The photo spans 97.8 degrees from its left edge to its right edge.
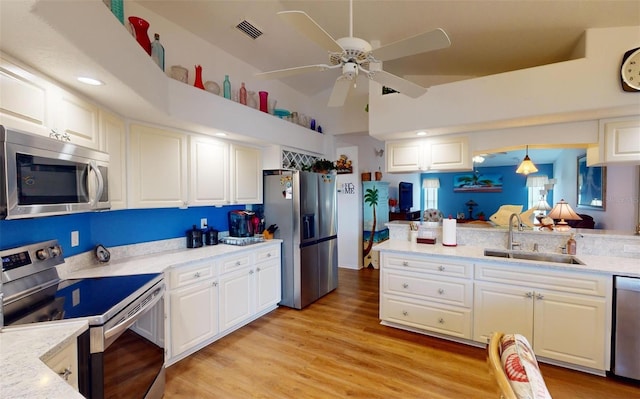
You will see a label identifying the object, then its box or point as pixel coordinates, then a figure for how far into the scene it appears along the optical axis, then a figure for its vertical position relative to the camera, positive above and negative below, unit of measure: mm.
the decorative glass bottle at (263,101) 3615 +1196
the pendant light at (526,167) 3916 +342
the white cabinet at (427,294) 2682 -1042
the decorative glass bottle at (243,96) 3313 +1155
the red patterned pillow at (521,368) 798 -560
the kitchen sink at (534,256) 2662 -649
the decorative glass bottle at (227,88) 3121 +1178
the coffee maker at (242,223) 3430 -372
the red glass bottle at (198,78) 2859 +1183
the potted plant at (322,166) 4258 +405
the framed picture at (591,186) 3826 +74
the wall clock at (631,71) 2244 +972
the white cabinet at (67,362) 1108 -709
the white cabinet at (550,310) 2213 -1010
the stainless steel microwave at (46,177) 1229 +92
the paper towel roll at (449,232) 3061 -446
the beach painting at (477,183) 8125 +260
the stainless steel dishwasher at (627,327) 2115 -1048
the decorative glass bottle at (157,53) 2312 +1172
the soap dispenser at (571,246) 2641 -521
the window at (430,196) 8496 -130
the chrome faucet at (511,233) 2835 -431
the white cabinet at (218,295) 2363 -1018
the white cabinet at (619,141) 2463 +449
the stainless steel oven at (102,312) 1342 -608
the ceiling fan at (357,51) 1535 +884
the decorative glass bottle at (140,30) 2170 +1292
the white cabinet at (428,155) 3180 +446
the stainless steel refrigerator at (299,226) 3559 -443
